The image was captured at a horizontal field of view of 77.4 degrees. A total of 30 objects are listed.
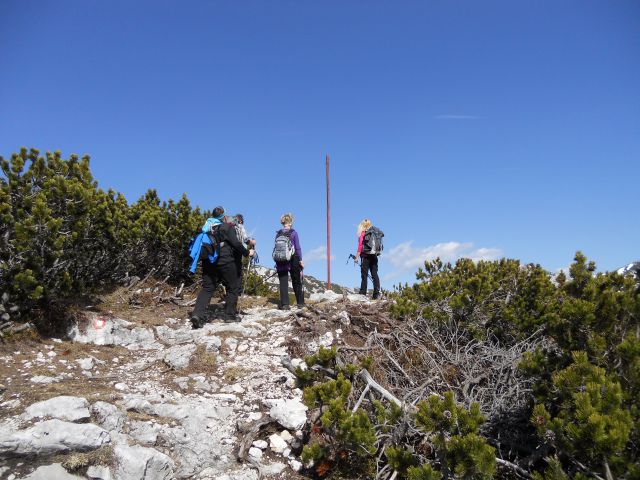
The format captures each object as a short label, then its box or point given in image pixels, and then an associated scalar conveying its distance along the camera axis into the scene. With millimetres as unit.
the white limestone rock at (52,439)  3340
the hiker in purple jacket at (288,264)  8219
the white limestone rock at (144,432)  3769
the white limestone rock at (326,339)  6207
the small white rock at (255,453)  3936
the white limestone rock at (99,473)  3287
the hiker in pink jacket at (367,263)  9891
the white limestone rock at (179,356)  5562
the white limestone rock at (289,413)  4301
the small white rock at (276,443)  4090
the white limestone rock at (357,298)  8508
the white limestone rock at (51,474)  3182
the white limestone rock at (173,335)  6535
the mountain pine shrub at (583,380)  2639
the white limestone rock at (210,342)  6059
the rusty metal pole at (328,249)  12469
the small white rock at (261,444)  4059
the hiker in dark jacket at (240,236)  7574
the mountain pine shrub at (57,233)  5641
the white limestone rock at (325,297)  9211
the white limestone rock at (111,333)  6230
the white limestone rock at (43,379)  4590
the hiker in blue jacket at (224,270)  7273
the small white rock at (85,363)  5254
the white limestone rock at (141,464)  3373
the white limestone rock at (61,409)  3750
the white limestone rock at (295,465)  3909
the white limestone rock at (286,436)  4208
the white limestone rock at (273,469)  3764
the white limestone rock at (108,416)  3820
